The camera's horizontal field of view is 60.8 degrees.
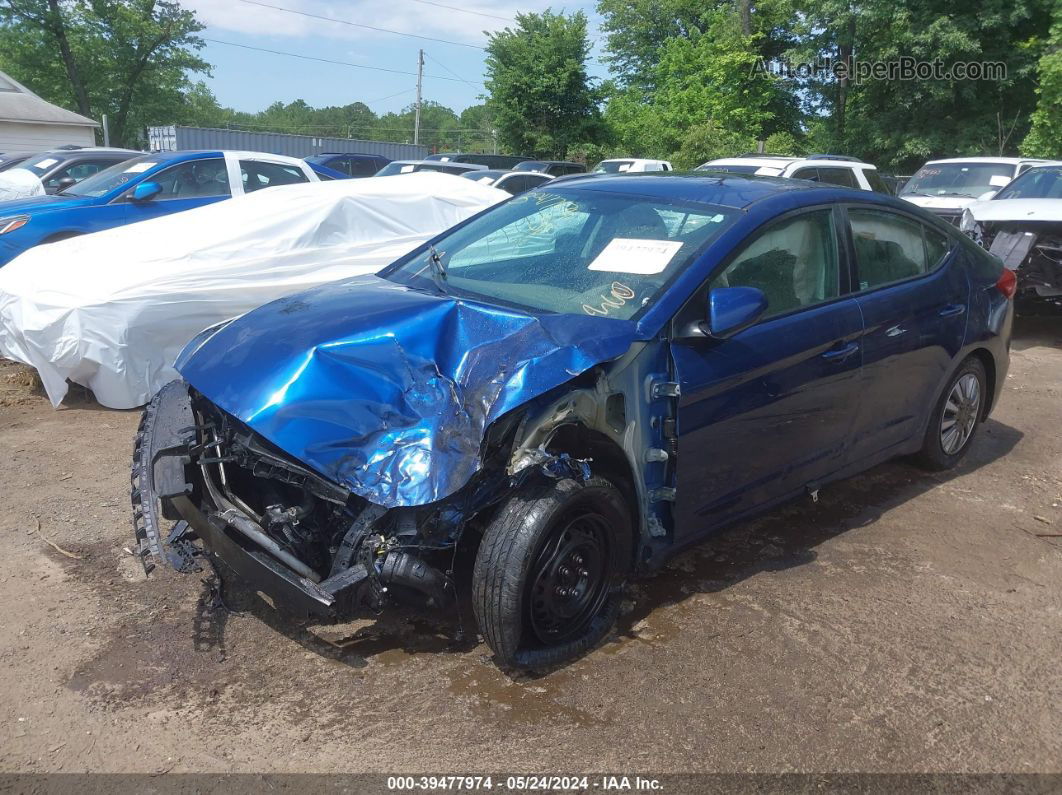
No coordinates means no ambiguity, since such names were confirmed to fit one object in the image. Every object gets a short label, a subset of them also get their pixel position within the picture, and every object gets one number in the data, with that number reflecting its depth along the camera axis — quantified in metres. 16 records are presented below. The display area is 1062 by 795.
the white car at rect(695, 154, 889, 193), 11.97
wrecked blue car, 3.03
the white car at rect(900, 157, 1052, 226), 13.35
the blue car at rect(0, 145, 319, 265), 8.27
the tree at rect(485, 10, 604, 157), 32.62
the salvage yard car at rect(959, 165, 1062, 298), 8.55
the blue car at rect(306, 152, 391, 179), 23.11
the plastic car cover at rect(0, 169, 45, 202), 12.42
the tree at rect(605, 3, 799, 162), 30.98
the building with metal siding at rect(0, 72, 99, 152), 31.59
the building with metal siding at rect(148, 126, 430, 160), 30.09
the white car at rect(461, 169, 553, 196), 16.50
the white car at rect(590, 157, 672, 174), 21.41
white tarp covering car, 6.07
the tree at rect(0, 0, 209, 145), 37.34
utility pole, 53.69
